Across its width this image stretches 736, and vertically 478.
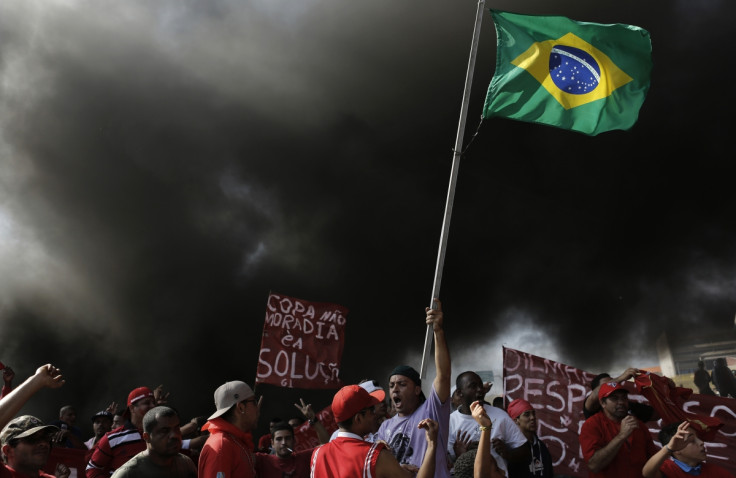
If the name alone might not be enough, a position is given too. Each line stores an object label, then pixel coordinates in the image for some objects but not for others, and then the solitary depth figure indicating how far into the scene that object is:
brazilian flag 6.46
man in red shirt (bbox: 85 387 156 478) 4.69
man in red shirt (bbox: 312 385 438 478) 2.90
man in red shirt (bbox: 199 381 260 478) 3.40
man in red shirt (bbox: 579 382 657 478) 4.57
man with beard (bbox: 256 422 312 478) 4.41
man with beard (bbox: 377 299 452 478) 3.51
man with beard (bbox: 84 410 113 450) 7.49
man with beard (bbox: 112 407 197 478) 3.51
